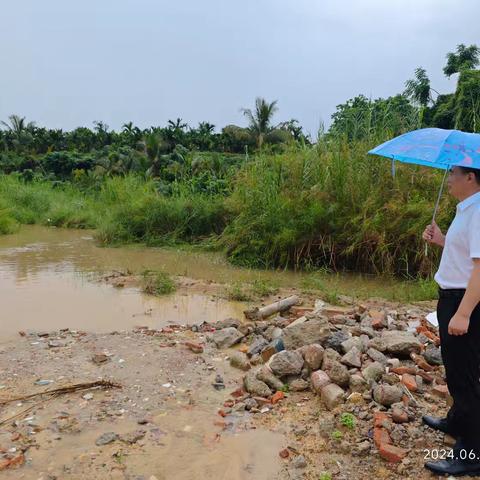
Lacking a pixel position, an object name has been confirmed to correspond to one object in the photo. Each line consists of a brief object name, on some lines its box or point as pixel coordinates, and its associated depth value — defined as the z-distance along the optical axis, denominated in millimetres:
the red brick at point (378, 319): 5034
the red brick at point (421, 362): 3883
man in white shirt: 2307
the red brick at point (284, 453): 2930
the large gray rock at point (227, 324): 5457
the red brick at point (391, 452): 2748
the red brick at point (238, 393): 3711
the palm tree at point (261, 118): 32969
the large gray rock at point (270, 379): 3738
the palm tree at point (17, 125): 40362
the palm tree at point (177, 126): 36178
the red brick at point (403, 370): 3732
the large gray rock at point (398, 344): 4082
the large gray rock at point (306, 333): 4223
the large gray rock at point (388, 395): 3271
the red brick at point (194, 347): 4637
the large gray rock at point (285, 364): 3818
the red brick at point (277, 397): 3574
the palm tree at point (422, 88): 22742
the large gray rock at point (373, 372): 3580
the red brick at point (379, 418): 3015
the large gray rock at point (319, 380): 3582
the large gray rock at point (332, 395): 3369
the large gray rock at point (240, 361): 4258
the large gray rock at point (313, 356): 3820
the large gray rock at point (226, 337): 4840
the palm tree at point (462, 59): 21594
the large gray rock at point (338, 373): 3578
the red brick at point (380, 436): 2864
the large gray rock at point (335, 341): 4164
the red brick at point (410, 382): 3482
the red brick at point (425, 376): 3688
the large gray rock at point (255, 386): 3662
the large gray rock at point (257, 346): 4480
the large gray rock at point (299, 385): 3715
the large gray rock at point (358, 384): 3484
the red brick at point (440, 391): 3430
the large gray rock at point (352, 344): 4066
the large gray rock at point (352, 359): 3771
